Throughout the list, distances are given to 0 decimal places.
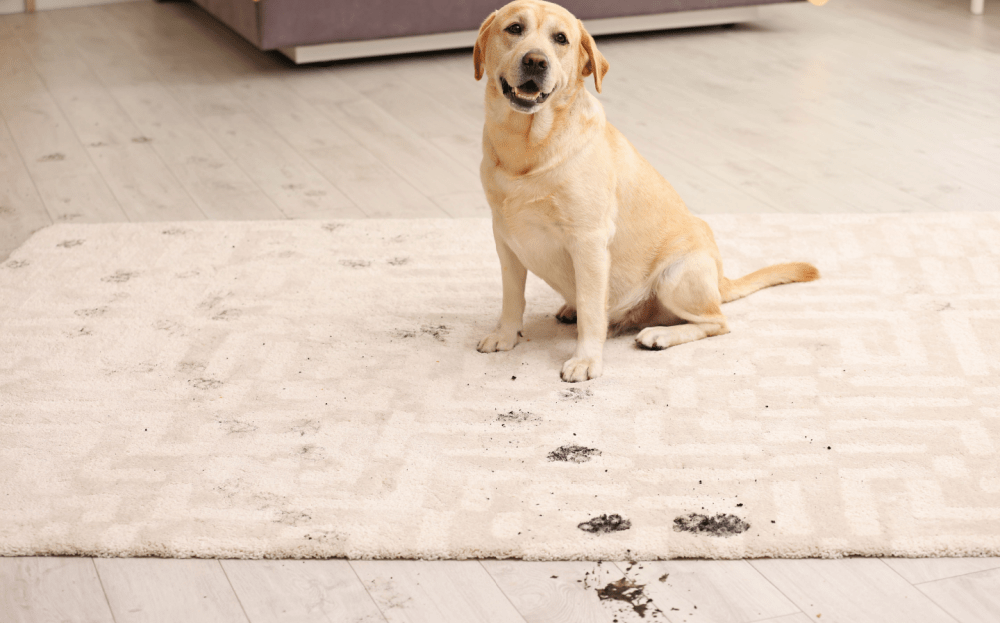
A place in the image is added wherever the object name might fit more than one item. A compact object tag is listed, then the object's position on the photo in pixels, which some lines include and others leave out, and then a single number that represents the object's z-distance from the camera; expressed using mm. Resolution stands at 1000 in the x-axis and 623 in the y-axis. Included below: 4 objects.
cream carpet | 3493
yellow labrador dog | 3818
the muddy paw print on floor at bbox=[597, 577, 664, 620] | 3332
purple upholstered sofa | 6826
